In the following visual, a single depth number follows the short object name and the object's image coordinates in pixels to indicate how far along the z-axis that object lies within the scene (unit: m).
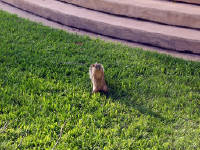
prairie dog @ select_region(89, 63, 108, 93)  7.86
